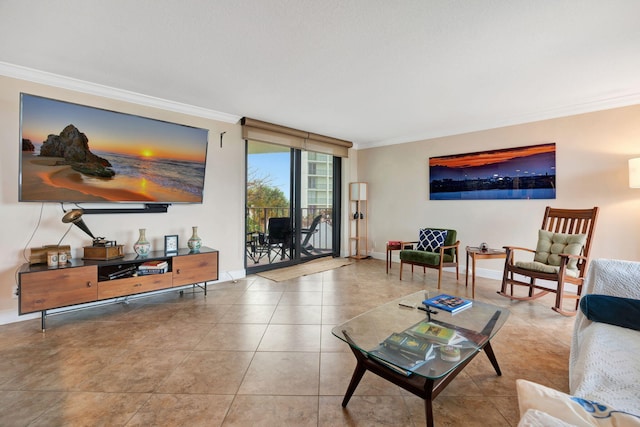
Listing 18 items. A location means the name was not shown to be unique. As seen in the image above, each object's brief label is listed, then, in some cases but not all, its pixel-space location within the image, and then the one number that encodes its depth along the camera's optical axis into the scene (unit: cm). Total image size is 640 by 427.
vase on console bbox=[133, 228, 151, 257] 307
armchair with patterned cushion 378
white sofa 75
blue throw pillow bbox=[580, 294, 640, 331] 150
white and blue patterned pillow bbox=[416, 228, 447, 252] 411
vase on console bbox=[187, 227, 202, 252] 342
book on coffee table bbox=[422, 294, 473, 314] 204
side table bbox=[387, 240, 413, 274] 437
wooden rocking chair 293
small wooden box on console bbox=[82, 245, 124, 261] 280
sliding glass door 446
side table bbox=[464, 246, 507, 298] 344
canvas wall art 379
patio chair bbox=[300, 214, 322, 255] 527
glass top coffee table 133
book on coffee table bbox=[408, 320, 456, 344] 160
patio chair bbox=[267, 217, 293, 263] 470
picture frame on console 327
